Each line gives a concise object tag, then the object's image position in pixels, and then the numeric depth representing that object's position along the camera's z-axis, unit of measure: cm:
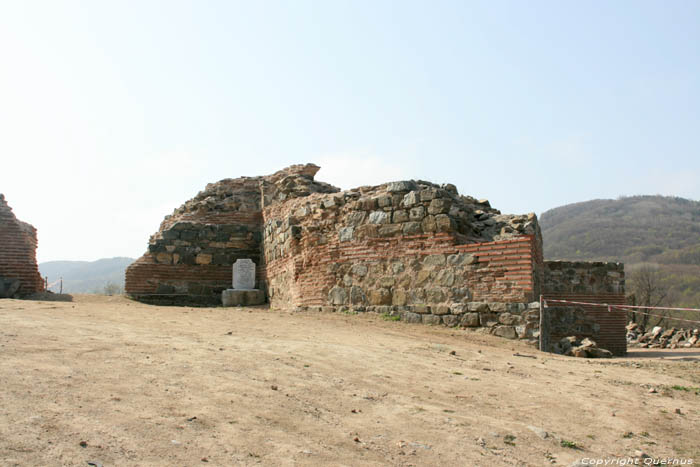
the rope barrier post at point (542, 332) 802
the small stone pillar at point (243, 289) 1416
